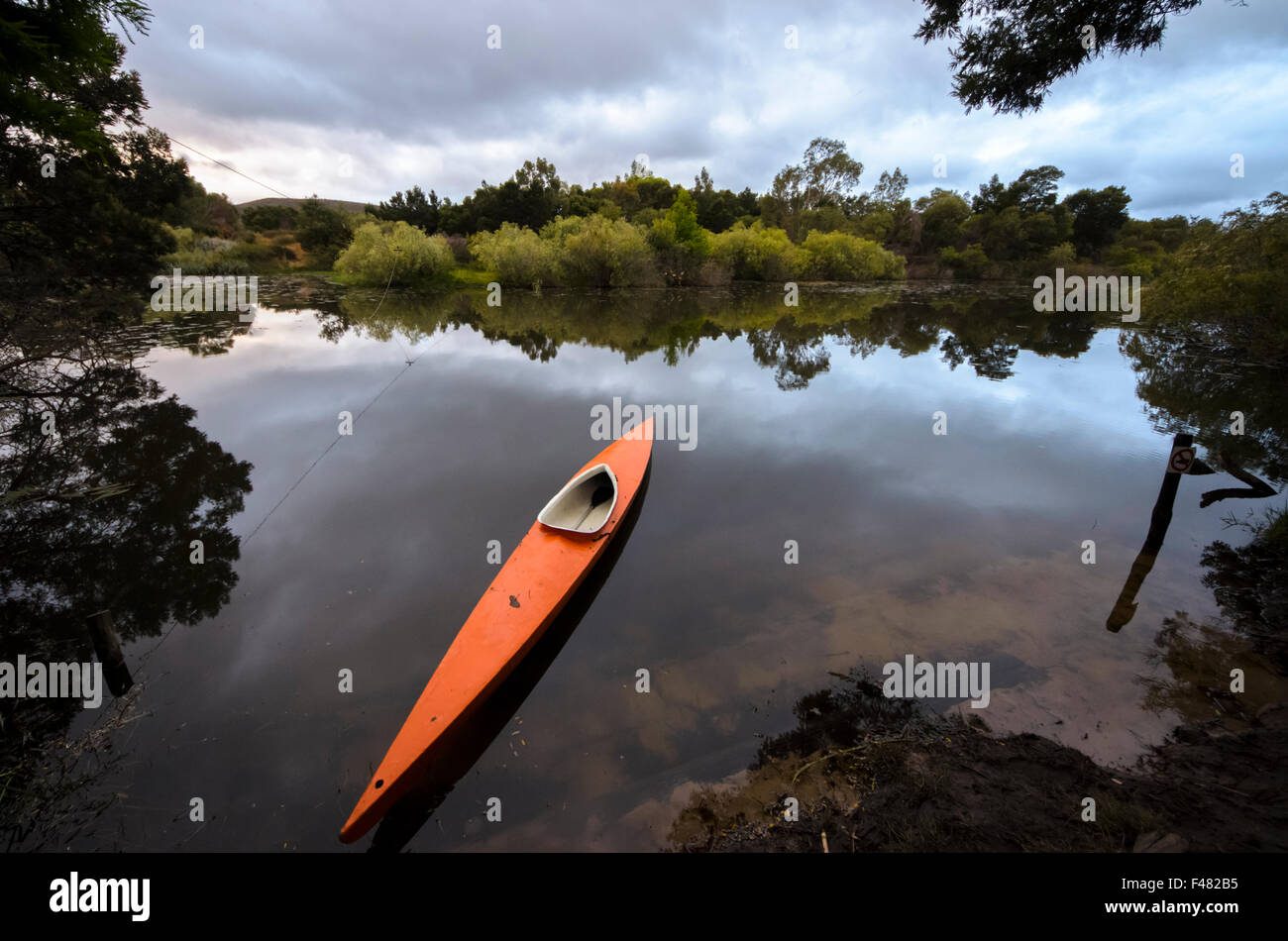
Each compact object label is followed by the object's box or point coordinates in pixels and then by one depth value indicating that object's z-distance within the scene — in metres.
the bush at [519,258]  31.03
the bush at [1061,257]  43.19
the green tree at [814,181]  51.72
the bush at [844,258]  40.94
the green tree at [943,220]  48.75
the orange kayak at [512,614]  2.92
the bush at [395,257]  29.61
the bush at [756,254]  36.97
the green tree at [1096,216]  47.34
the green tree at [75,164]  4.31
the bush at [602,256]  31.00
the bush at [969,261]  45.12
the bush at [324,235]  38.31
